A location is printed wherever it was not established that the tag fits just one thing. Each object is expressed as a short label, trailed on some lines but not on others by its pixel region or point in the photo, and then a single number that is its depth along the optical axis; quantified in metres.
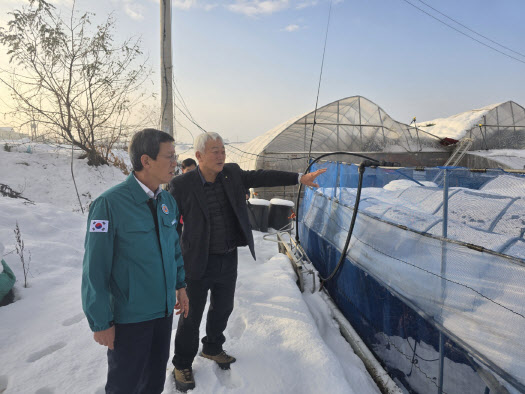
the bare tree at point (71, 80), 9.93
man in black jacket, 2.27
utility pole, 6.39
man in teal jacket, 1.40
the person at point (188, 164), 5.32
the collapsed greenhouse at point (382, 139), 13.31
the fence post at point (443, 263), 2.05
